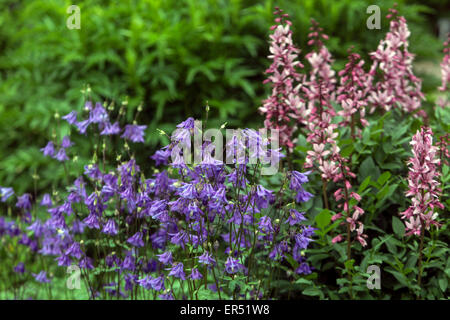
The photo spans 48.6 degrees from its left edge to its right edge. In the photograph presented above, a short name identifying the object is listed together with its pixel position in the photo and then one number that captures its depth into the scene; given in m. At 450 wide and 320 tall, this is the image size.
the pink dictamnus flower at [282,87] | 2.82
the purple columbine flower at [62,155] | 2.99
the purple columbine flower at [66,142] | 3.00
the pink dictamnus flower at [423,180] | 2.29
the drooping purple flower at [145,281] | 2.41
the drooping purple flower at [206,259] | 2.20
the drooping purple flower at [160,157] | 2.54
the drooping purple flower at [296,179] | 2.29
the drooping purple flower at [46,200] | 3.15
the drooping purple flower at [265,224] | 2.31
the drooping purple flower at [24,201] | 3.21
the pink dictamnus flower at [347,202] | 2.45
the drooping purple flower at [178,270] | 2.24
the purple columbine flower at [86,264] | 2.74
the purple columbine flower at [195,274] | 2.25
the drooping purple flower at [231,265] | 2.22
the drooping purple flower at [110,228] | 2.54
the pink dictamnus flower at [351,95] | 2.73
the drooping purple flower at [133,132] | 2.87
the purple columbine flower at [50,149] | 3.01
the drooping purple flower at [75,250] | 2.68
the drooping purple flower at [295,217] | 2.32
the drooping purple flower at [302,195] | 2.40
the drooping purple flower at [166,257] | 2.31
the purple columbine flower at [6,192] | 3.27
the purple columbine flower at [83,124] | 2.83
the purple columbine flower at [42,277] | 3.20
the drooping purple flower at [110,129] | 2.79
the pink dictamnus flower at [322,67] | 3.09
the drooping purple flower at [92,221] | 2.58
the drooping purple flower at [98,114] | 2.83
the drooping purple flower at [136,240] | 2.55
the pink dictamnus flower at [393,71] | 3.03
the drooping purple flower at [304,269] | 2.66
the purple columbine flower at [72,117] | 2.92
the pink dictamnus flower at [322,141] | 2.57
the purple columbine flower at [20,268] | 3.43
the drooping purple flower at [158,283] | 2.38
